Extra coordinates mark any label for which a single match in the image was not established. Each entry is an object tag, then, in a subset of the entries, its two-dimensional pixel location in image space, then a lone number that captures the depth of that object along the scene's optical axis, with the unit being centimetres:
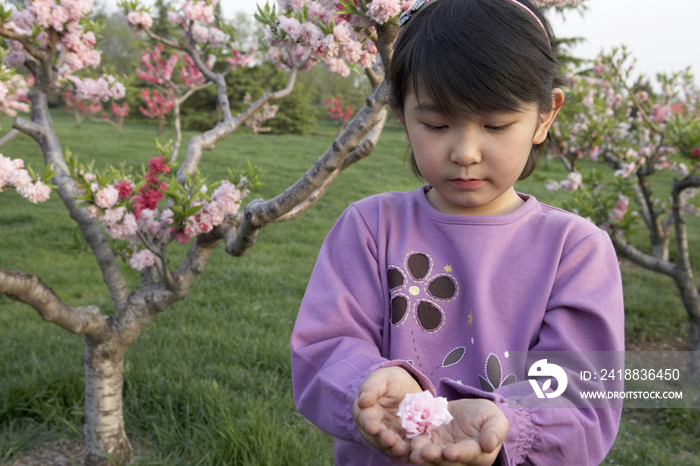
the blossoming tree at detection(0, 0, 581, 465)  209
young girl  94
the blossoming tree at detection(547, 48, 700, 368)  396
